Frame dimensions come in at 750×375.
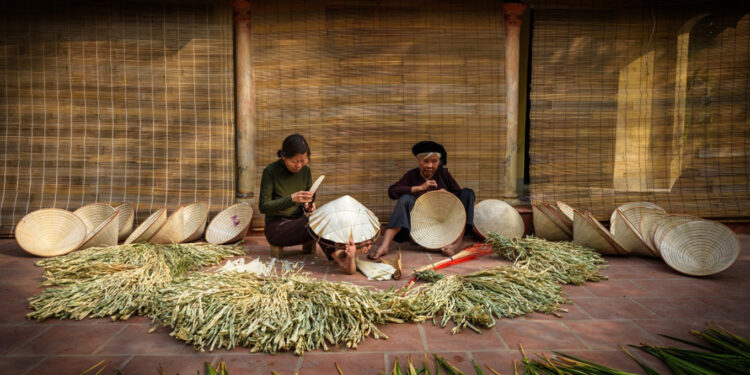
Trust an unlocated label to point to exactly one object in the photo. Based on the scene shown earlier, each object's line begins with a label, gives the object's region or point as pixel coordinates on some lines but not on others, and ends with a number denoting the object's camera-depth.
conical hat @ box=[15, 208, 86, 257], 3.59
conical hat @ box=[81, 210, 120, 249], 3.60
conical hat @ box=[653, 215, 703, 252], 3.29
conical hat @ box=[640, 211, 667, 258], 3.57
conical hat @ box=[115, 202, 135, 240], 4.09
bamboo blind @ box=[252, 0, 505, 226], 4.54
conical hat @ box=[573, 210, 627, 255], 3.55
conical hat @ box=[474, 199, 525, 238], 4.22
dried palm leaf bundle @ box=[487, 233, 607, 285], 2.98
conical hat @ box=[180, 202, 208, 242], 4.16
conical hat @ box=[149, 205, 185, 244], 3.76
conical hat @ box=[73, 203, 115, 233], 4.22
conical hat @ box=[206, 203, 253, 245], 4.18
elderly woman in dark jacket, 3.84
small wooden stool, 3.64
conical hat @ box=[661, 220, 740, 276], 3.03
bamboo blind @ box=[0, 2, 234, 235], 4.53
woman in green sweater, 3.26
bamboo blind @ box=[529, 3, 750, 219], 4.60
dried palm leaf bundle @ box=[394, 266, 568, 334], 2.25
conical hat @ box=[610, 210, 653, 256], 3.52
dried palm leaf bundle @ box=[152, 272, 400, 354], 1.97
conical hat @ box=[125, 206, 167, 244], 3.73
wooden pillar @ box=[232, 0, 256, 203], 4.54
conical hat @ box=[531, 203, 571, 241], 4.07
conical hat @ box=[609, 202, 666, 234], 4.08
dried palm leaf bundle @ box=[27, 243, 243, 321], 2.35
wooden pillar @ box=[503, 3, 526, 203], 4.62
